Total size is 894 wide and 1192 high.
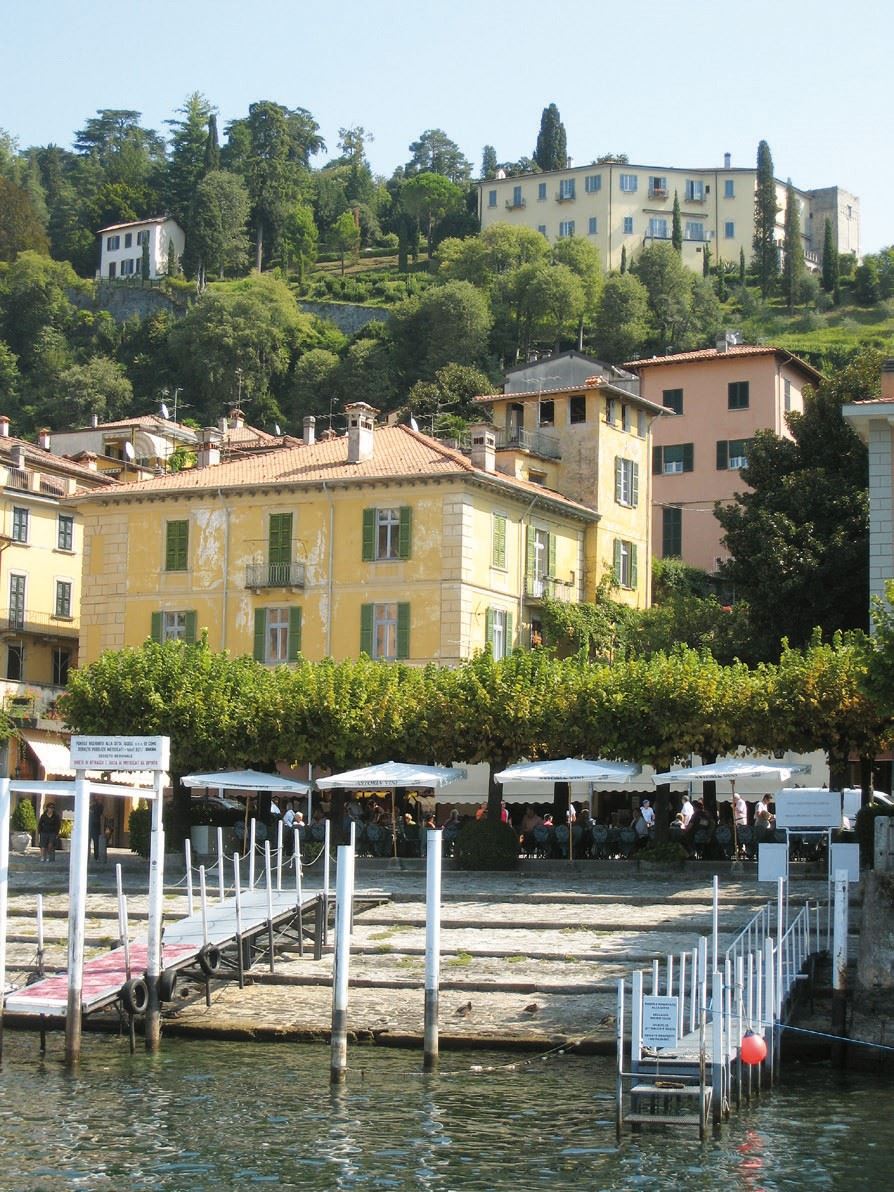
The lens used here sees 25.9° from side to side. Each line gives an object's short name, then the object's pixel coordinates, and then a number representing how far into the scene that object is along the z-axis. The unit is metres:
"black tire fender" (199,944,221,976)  26.62
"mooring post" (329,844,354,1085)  22.70
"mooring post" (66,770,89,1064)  23.34
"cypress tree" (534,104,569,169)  162.75
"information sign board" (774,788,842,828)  34.38
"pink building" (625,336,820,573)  76.31
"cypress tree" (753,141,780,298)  145.12
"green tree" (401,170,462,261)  165.25
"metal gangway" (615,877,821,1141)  20.09
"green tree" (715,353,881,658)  50.78
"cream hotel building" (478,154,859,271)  150.38
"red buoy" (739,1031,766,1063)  20.55
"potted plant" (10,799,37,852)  53.47
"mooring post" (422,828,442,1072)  23.28
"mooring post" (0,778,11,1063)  24.12
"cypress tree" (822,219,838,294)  142.00
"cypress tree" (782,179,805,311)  140.12
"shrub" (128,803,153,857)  42.72
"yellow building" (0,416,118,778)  61.94
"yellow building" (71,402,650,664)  51.81
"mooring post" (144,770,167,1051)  24.42
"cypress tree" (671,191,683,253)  146.38
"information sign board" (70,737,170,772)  24.53
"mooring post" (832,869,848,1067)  24.30
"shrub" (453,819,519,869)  38.54
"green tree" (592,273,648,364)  121.06
